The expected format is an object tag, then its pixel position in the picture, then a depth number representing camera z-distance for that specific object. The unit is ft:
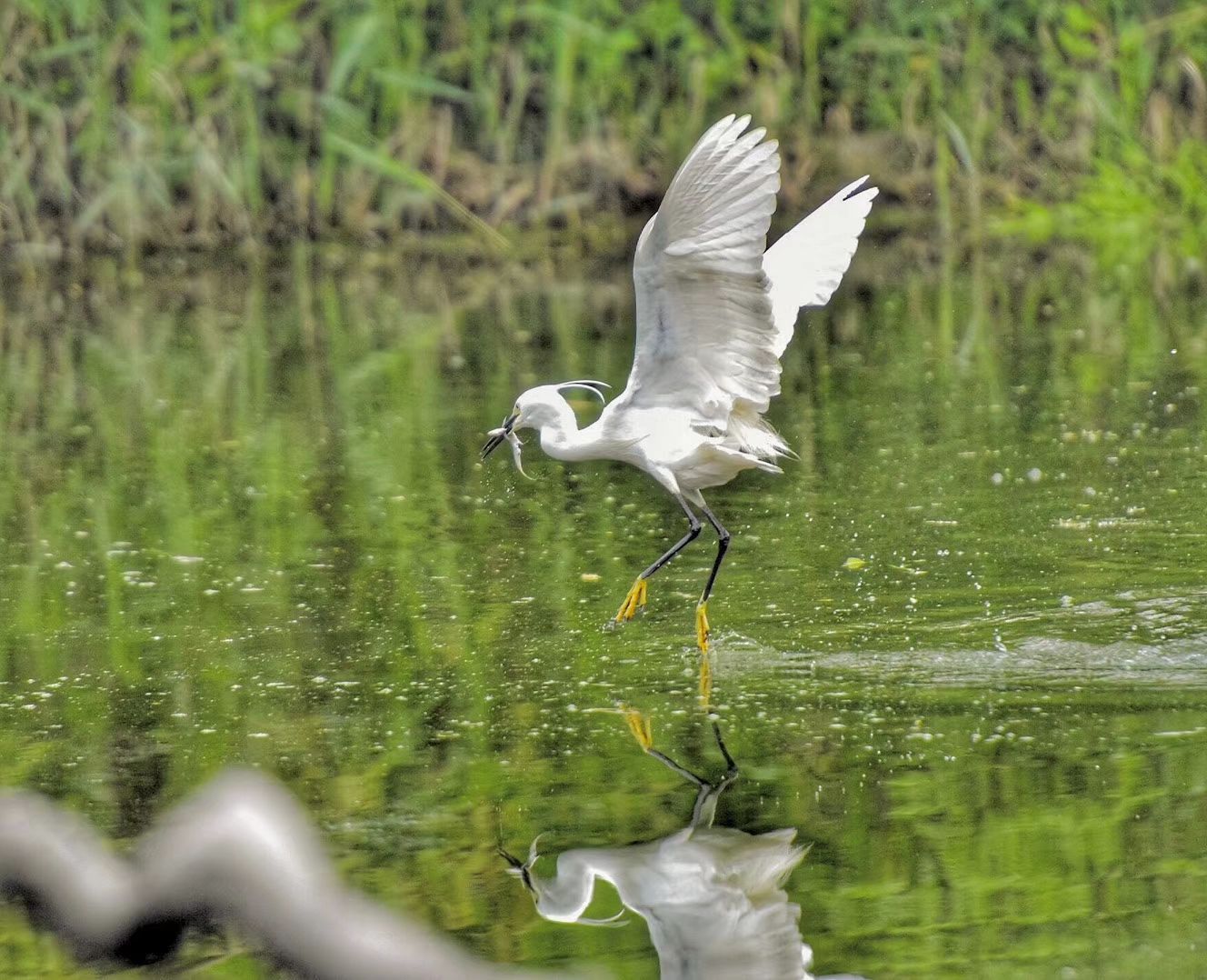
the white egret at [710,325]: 118.06
